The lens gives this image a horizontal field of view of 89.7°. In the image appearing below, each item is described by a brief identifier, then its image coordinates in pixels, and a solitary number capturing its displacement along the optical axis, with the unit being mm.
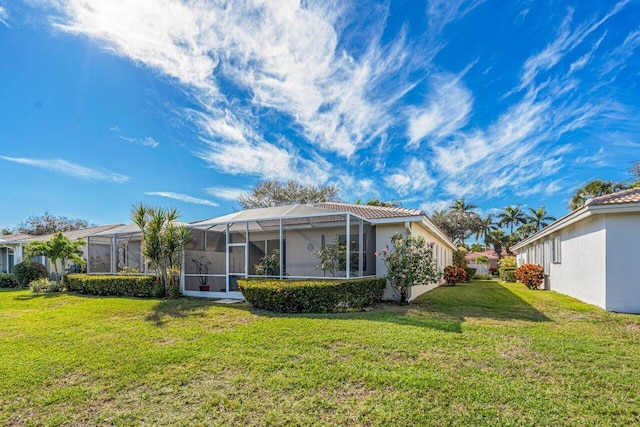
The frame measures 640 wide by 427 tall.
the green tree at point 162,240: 12703
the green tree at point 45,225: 41844
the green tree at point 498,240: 46000
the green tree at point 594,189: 24359
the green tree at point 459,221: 43969
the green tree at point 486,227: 45906
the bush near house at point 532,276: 16350
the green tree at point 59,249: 15844
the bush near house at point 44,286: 15750
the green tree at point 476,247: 55034
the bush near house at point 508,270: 22453
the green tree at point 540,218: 46500
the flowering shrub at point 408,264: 10109
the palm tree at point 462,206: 45281
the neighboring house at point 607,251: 8570
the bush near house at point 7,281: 19750
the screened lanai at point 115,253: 15906
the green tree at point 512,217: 48094
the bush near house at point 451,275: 19922
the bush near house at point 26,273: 18422
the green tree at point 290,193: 30609
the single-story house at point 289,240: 11180
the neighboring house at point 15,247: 23248
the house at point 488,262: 35688
